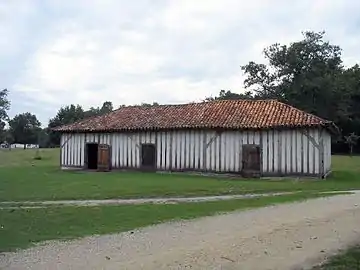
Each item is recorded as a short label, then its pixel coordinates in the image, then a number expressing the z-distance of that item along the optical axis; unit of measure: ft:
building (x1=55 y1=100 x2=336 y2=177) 97.35
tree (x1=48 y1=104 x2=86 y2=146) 324.19
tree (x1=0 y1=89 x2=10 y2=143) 199.72
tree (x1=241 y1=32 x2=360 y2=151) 193.98
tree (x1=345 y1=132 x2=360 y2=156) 188.15
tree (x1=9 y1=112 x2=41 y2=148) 371.56
